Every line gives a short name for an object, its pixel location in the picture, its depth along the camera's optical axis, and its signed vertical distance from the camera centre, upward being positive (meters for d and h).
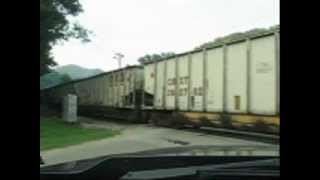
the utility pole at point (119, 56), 32.73 +5.02
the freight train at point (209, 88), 8.60 +0.38
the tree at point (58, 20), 14.81 +4.55
